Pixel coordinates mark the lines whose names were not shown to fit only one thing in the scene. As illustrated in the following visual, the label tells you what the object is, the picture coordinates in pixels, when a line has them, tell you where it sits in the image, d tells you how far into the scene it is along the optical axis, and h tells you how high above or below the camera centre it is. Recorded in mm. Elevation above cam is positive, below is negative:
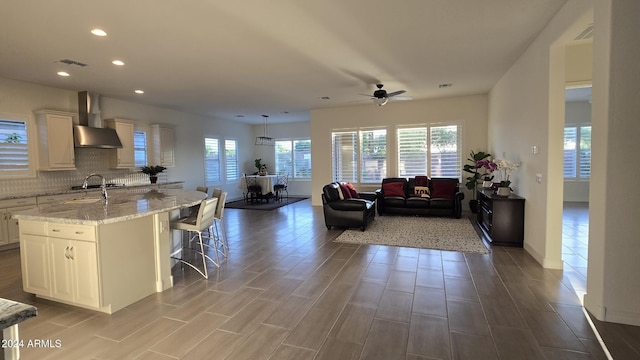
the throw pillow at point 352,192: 6711 -635
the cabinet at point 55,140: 5555 +529
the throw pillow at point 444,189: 7074 -638
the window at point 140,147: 7288 +474
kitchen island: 2752 -834
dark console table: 4566 -904
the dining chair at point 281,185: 10586 -726
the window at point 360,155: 8539 +232
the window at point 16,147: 5199 +385
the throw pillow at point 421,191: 7340 -694
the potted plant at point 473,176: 6973 -338
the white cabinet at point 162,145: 7738 +554
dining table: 9742 -577
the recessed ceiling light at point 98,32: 3492 +1585
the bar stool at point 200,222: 3660 -705
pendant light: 11823 +942
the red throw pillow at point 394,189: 7441 -645
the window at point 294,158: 11766 +262
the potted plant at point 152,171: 7241 -100
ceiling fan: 5875 +1305
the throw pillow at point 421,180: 7547 -439
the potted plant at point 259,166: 11543 -36
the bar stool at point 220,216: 4418 -739
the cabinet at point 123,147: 6711 +460
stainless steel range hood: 6012 +792
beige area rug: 4790 -1293
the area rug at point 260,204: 9047 -1246
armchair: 5809 -898
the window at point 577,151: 8820 +265
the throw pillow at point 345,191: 6400 -583
